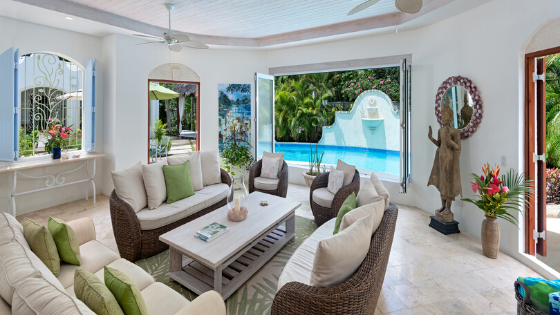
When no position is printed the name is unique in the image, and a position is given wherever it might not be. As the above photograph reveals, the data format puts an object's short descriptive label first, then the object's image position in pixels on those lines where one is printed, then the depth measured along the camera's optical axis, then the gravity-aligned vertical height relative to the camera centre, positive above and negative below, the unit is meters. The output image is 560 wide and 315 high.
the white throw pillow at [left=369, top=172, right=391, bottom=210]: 2.43 -0.31
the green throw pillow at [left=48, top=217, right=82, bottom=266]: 1.90 -0.59
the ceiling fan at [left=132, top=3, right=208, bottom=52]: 3.86 +1.62
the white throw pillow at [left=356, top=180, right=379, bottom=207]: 2.41 -0.35
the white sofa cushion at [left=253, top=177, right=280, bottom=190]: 4.59 -0.46
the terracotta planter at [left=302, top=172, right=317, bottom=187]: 5.36 -0.44
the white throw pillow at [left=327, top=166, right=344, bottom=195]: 3.85 -0.36
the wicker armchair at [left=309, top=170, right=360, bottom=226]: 3.54 -0.54
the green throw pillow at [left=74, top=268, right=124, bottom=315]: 1.17 -0.60
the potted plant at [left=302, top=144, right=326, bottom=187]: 5.38 -0.35
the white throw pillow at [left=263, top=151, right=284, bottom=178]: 4.84 -0.02
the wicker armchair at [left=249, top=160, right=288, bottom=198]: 4.54 -0.44
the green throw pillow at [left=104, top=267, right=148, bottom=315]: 1.23 -0.62
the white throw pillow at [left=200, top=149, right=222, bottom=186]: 4.23 -0.20
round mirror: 3.57 +0.71
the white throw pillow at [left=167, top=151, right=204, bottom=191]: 3.86 -0.16
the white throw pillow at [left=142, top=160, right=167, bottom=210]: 3.24 -0.35
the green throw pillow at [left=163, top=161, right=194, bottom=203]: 3.44 -0.34
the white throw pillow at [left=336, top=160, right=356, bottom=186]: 3.86 -0.23
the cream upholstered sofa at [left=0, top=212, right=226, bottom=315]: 1.07 -0.57
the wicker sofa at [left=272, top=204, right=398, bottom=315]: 1.50 -0.77
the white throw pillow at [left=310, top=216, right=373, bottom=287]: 1.57 -0.58
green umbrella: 6.26 +1.44
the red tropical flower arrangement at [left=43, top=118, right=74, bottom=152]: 4.41 +0.32
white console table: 3.76 -0.19
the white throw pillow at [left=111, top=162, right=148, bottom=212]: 3.03 -0.36
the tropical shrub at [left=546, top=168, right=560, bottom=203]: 4.98 -0.53
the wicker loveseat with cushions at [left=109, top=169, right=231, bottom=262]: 2.84 -0.82
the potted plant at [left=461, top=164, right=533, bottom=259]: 2.97 -0.47
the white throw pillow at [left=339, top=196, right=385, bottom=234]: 1.97 -0.43
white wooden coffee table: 2.28 -0.79
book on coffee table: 2.46 -0.69
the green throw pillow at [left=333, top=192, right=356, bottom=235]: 2.29 -0.45
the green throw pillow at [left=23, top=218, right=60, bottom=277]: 1.74 -0.56
